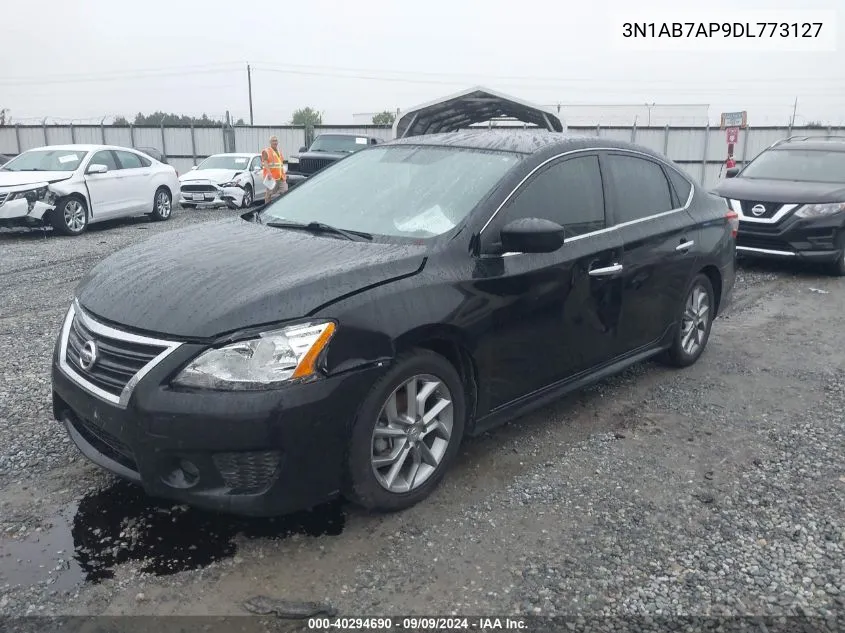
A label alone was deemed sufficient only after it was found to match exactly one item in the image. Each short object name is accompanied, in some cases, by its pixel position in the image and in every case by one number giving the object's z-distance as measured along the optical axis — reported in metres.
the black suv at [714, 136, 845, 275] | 8.91
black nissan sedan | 2.84
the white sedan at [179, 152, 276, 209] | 16.86
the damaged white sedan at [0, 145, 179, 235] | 11.52
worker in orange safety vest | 15.55
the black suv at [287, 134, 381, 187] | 18.44
